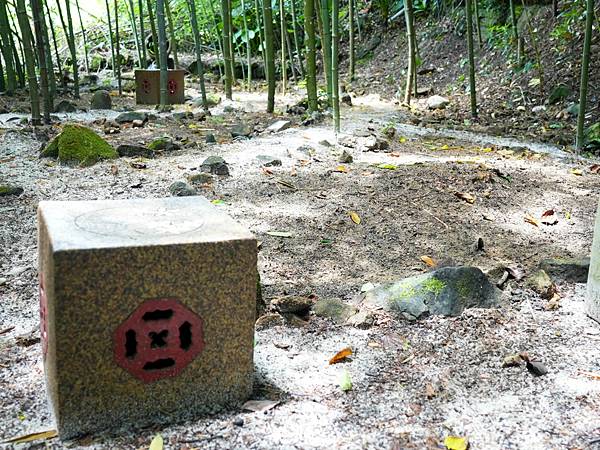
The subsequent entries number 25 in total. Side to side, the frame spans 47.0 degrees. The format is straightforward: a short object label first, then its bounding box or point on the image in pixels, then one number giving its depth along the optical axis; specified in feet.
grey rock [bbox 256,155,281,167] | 16.05
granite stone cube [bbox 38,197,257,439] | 5.87
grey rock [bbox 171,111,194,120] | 23.38
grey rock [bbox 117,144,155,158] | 16.88
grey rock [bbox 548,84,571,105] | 23.32
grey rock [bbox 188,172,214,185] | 14.57
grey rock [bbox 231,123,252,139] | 19.93
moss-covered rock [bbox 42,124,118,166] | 16.03
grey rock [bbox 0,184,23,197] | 13.80
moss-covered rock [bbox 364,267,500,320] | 8.91
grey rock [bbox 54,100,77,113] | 24.41
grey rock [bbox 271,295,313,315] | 8.97
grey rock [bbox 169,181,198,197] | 13.35
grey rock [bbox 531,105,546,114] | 23.45
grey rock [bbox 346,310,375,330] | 8.73
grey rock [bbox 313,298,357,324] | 9.00
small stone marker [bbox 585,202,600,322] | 8.64
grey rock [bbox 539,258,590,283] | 9.96
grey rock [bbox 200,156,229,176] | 15.19
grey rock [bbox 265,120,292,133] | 20.49
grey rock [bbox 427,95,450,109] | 27.09
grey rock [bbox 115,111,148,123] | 21.76
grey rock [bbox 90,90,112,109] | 26.20
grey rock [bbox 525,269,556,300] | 9.49
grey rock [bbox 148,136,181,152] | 17.51
